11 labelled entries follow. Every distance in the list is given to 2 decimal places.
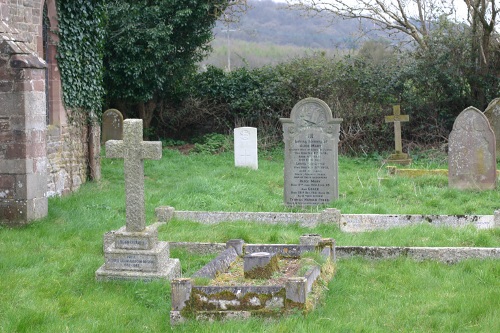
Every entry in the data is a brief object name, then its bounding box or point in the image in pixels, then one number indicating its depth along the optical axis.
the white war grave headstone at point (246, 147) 17.67
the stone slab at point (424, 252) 8.00
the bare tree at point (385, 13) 22.58
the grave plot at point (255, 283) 6.14
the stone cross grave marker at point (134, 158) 7.85
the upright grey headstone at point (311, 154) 12.17
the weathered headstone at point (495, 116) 17.94
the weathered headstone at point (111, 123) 20.12
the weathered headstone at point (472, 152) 13.02
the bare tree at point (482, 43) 19.64
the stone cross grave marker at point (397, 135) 18.22
